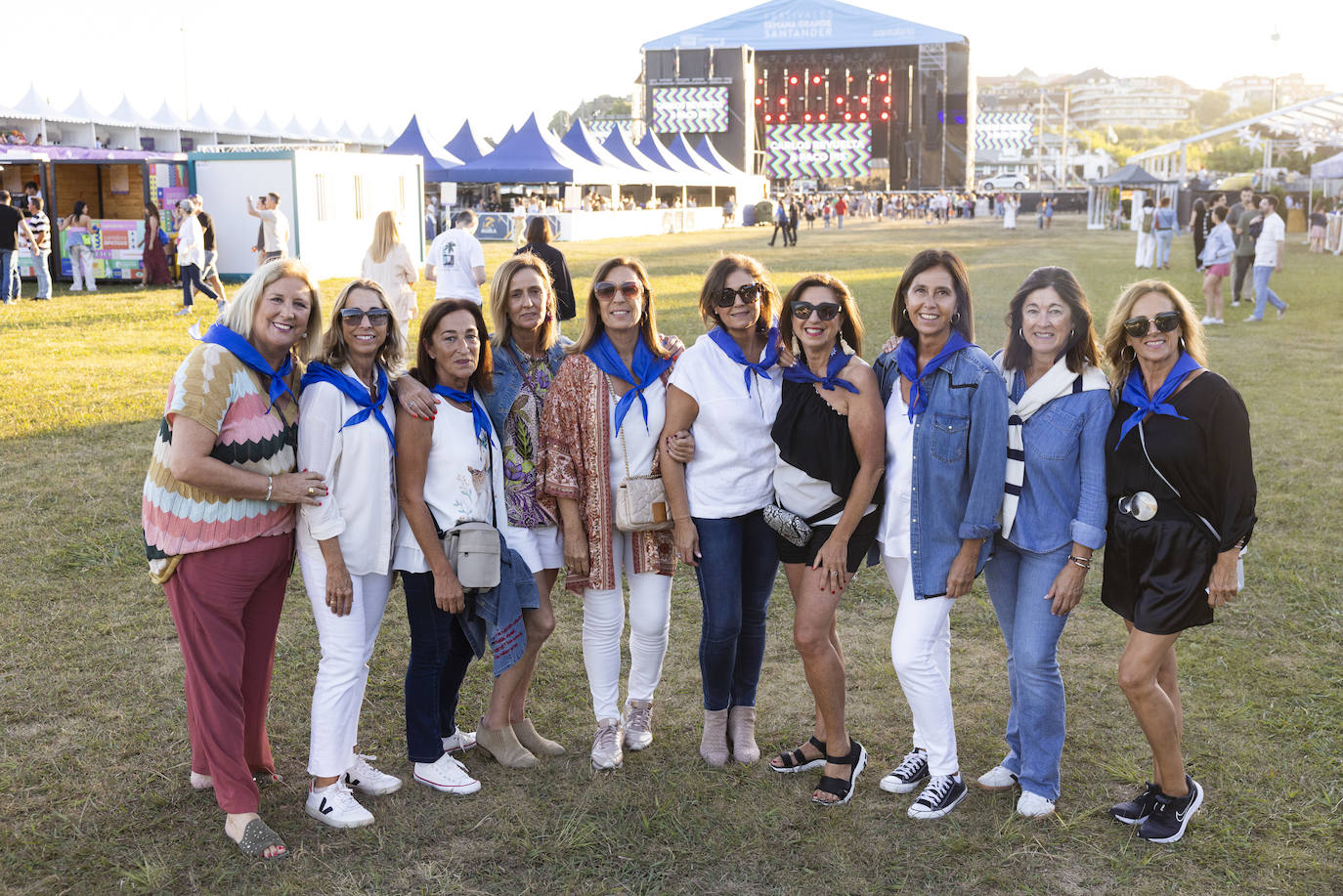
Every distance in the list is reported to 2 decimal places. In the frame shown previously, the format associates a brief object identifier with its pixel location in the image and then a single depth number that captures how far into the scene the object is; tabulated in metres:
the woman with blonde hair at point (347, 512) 3.49
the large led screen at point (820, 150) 78.56
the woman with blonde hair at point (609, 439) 3.88
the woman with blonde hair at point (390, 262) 11.02
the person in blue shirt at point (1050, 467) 3.46
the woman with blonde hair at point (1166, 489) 3.30
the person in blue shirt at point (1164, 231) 24.47
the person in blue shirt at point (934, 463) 3.46
